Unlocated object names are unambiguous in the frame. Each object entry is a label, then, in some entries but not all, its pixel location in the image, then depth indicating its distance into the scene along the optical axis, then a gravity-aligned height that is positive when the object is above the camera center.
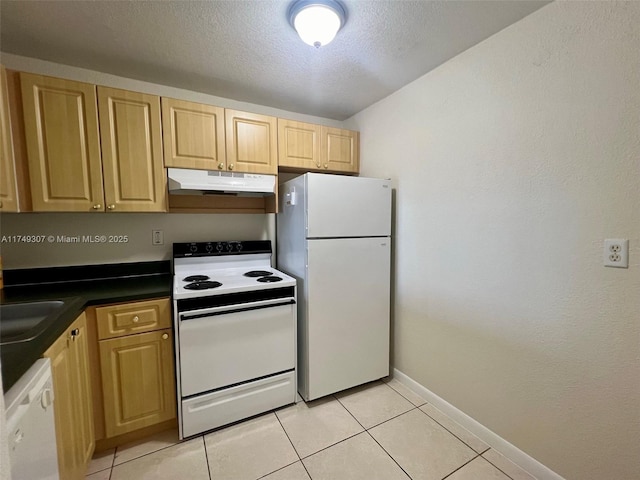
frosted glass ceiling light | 1.31 +0.95
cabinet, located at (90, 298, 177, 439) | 1.58 -0.85
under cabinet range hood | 1.89 +0.25
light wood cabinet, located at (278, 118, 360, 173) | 2.25 +0.58
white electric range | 1.69 -0.81
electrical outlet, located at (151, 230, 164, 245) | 2.18 -0.15
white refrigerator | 1.98 -0.42
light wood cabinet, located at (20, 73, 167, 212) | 1.58 +0.42
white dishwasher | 0.77 -0.62
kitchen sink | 1.44 -0.50
